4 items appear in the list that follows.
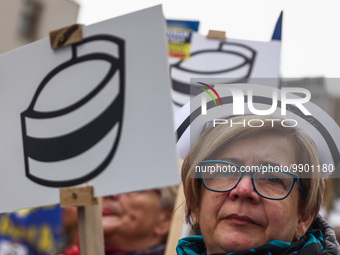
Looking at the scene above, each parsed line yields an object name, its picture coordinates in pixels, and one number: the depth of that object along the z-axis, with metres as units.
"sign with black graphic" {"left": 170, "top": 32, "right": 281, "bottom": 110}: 2.07
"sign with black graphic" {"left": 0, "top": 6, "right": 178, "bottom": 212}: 1.53
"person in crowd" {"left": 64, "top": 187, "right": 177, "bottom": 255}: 1.92
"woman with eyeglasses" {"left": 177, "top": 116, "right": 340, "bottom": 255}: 1.60
